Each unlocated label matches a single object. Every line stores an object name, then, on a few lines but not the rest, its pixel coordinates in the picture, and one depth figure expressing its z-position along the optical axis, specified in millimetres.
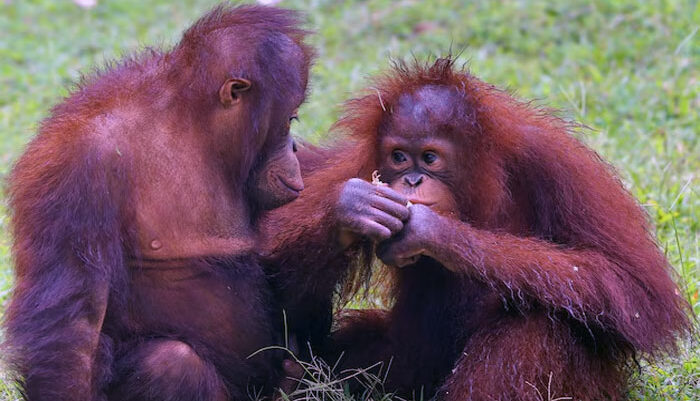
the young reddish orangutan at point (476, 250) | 7332
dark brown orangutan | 6770
